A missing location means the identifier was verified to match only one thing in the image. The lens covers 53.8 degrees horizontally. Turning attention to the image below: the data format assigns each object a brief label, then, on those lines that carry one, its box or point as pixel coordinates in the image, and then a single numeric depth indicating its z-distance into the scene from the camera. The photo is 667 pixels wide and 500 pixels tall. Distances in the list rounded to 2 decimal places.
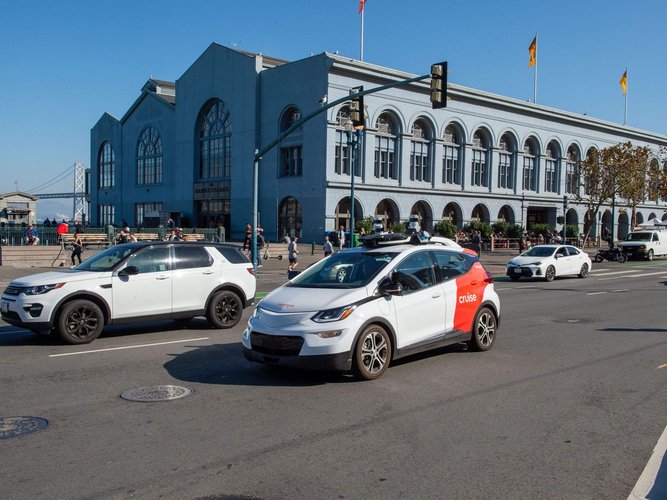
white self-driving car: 7.42
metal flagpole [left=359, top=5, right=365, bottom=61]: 45.81
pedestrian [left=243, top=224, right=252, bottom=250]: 29.81
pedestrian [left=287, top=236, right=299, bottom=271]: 26.23
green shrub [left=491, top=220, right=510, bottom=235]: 50.38
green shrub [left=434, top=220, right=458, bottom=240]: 46.98
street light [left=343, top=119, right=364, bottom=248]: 28.78
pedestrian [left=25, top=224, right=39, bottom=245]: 31.25
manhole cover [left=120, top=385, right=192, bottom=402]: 7.04
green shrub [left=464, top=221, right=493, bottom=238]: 48.78
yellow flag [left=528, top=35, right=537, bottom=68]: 53.72
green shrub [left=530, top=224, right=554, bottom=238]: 52.81
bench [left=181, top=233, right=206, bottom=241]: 34.81
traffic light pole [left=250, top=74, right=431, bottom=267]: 20.42
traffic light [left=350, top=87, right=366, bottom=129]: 21.08
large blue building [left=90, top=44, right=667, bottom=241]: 45.94
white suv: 10.21
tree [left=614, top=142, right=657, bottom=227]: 48.06
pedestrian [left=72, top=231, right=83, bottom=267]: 25.38
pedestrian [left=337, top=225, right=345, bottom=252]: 31.33
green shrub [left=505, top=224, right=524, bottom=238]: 50.72
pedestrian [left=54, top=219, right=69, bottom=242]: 30.72
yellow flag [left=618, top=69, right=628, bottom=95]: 63.62
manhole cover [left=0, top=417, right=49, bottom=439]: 5.85
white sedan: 25.22
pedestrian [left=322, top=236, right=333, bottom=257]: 26.48
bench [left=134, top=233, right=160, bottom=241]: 34.34
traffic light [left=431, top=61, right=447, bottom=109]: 17.56
